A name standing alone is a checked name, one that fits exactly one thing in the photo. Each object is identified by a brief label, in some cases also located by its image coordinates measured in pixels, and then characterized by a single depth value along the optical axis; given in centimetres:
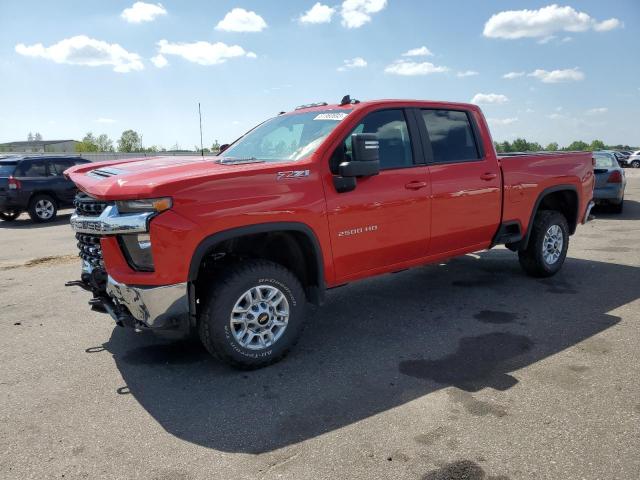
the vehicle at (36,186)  1321
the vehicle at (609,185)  1158
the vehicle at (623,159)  4422
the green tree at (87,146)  8055
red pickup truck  337
